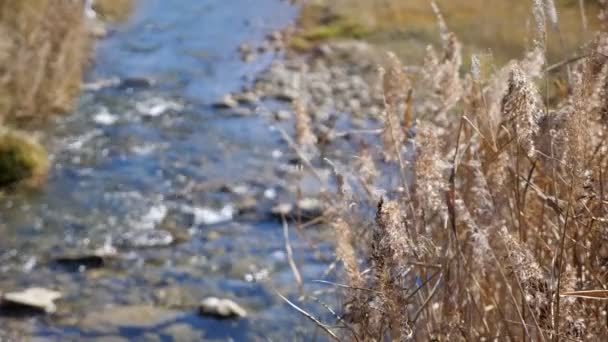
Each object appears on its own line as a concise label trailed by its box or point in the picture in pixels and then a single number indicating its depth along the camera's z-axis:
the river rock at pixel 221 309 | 4.87
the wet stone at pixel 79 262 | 5.55
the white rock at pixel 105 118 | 8.49
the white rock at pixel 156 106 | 8.98
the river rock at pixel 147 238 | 5.96
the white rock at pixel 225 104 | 9.23
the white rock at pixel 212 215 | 6.42
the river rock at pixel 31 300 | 4.85
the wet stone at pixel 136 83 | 9.71
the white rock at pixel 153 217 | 6.28
